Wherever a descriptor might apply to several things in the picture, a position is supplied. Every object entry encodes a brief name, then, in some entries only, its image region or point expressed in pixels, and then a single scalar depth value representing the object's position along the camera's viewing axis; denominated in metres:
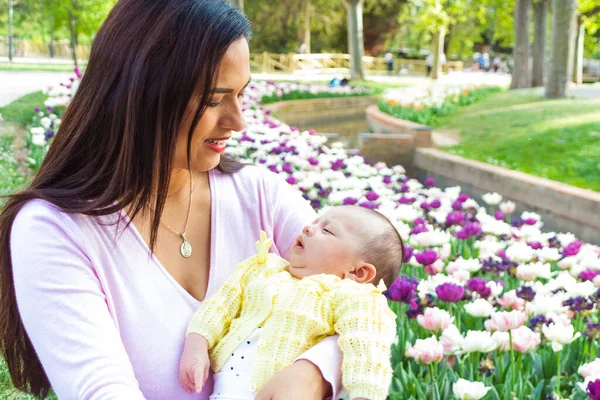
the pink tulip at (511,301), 3.07
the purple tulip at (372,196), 4.93
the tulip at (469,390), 2.30
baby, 1.75
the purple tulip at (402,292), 2.87
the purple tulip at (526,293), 3.15
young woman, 1.65
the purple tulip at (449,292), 2.91
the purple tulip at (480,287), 3.02
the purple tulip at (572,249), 3.83
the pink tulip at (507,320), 2.66
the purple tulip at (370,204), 4.47
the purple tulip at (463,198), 4.97
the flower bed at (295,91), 17.55
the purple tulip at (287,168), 5.55
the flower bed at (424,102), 13.44
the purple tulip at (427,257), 3.38
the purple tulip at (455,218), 4.49
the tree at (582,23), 20.16
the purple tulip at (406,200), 4.95
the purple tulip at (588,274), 3.45
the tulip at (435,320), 2.70
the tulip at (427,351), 2.49
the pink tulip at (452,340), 2.55
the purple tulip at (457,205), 4.91
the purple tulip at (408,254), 3.61
